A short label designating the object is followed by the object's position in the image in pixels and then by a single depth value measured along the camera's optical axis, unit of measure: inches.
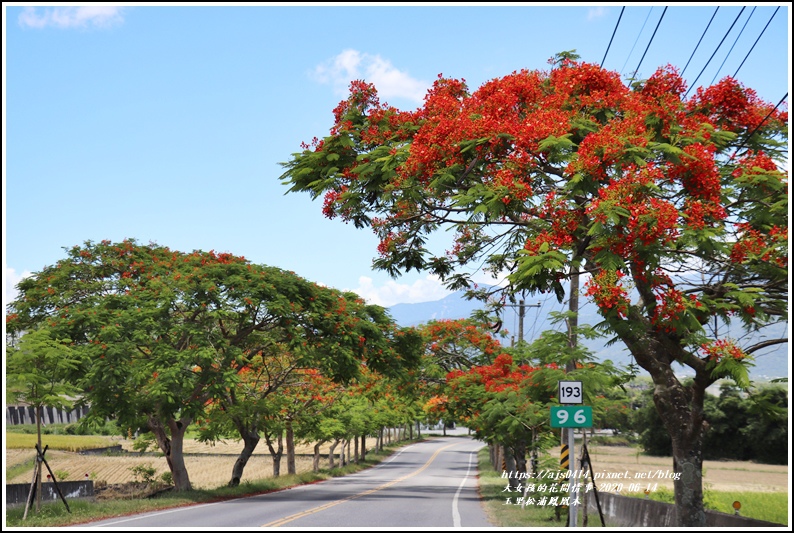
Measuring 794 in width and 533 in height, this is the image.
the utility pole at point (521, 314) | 1709.4
